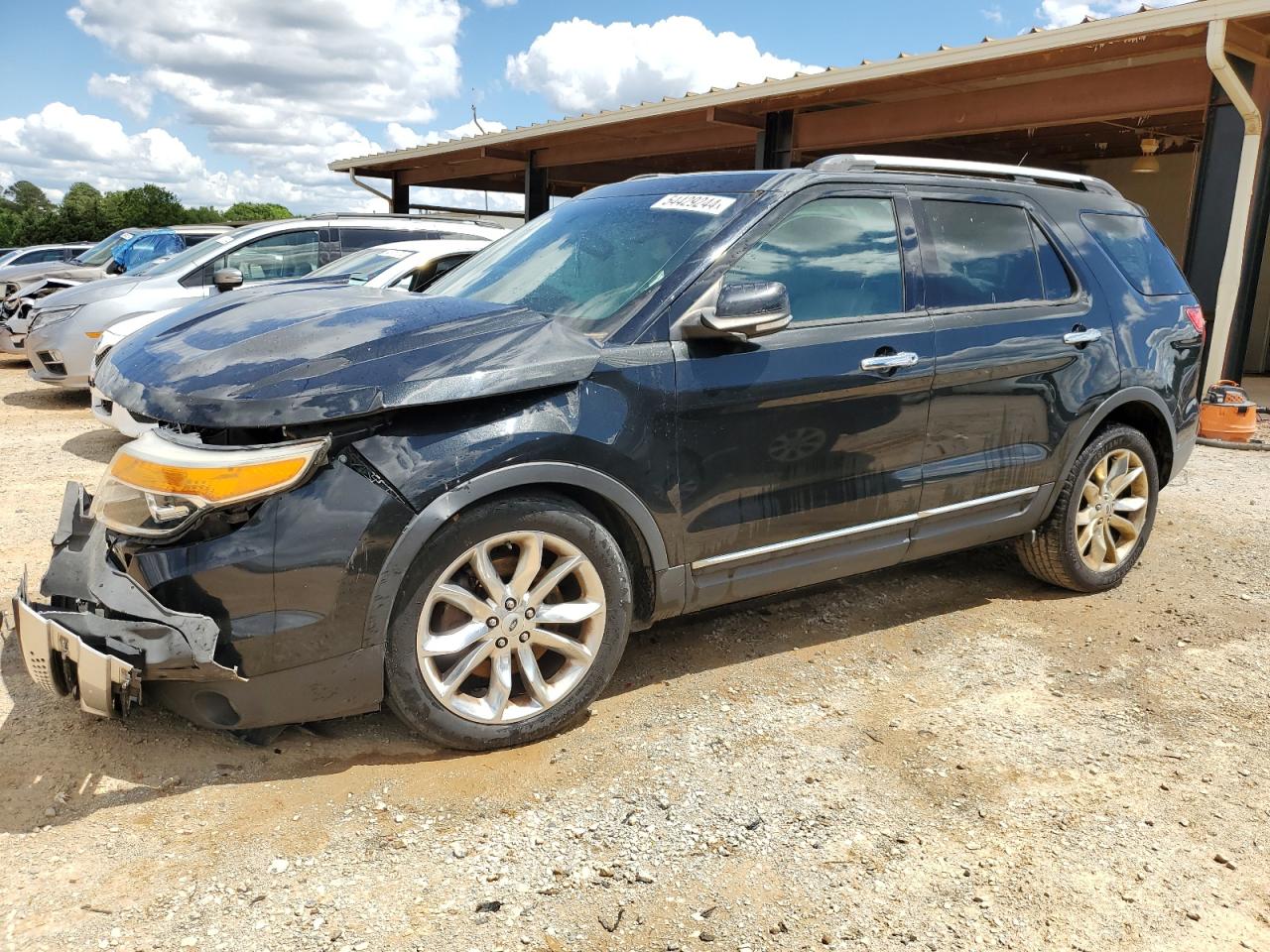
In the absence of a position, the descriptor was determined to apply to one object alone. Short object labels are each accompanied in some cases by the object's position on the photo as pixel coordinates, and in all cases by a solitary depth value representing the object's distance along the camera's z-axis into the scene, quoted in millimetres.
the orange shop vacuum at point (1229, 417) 8562
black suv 2604
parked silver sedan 8734
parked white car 7156
